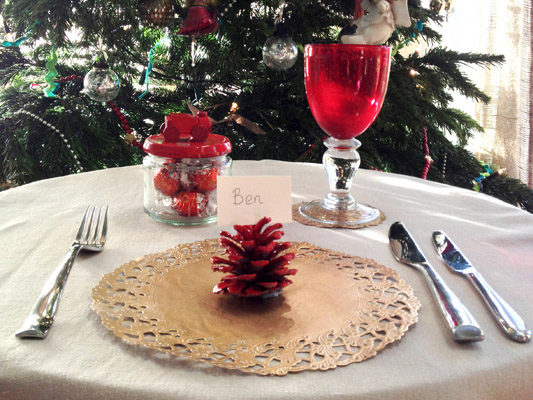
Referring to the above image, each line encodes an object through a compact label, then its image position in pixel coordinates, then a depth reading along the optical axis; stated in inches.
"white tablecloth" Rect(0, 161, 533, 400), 15.0
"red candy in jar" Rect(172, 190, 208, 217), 29.1
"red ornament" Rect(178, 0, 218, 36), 44.1
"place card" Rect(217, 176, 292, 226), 24.1
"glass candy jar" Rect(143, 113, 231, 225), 28.3
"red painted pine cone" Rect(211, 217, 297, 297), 19.6
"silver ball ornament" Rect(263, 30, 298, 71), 46.2
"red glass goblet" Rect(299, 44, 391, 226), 29.1
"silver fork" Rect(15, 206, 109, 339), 17.4
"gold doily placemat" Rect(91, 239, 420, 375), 16.4
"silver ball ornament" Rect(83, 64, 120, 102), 45.1
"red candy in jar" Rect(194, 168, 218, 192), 28.9
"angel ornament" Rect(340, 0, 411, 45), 30.1
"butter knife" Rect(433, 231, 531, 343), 17.8
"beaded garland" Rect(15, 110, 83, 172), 48.4
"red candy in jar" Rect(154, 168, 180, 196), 28.9
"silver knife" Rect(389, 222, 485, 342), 17.5
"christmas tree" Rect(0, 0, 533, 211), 46.4
